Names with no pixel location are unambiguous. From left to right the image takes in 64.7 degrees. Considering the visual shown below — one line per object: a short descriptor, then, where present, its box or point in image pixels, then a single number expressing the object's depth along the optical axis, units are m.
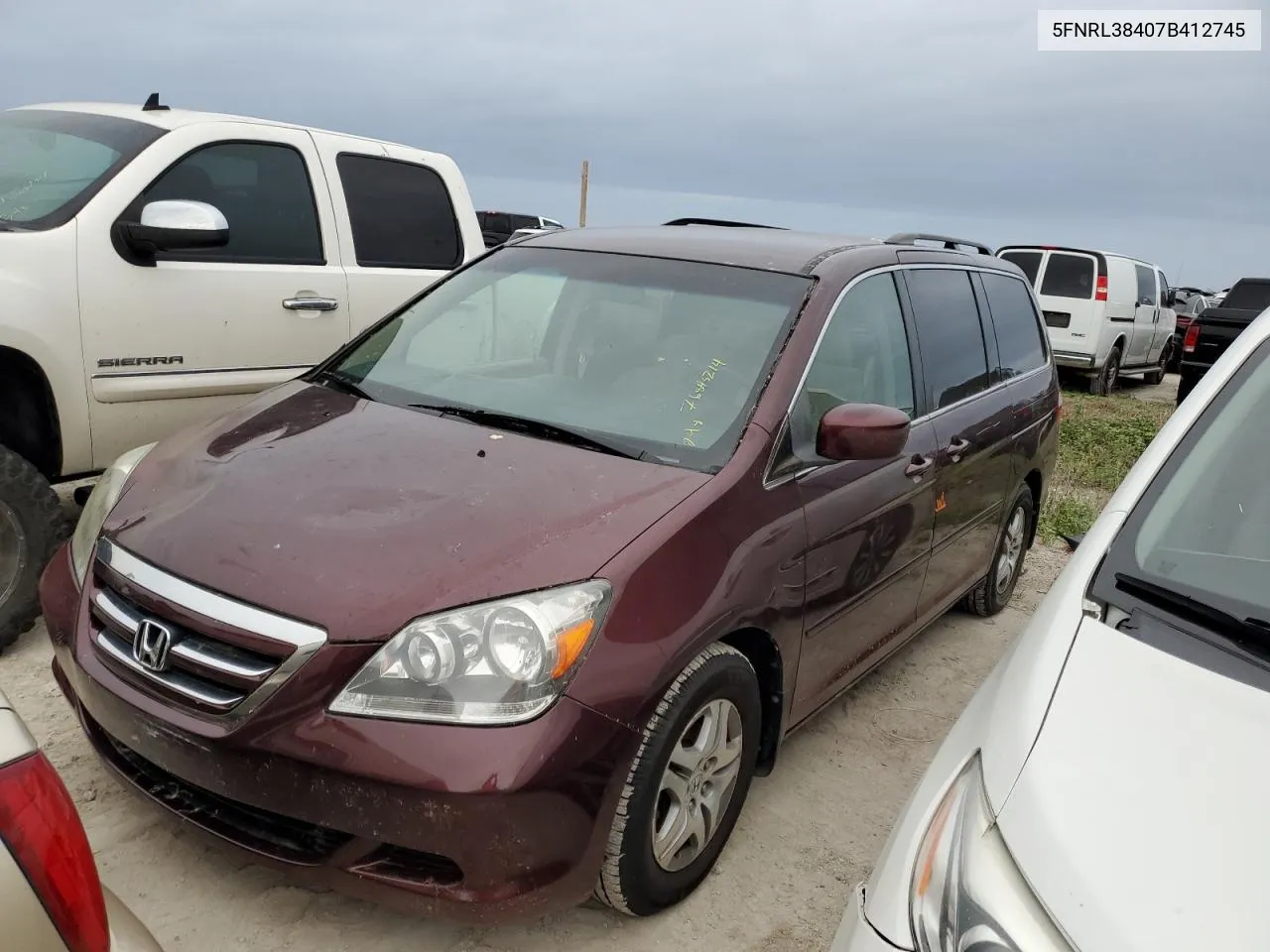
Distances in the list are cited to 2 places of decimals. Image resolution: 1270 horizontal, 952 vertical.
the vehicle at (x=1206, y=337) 11.81
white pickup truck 3.62
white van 14.12
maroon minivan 2.07
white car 1.33
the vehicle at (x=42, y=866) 1.16
